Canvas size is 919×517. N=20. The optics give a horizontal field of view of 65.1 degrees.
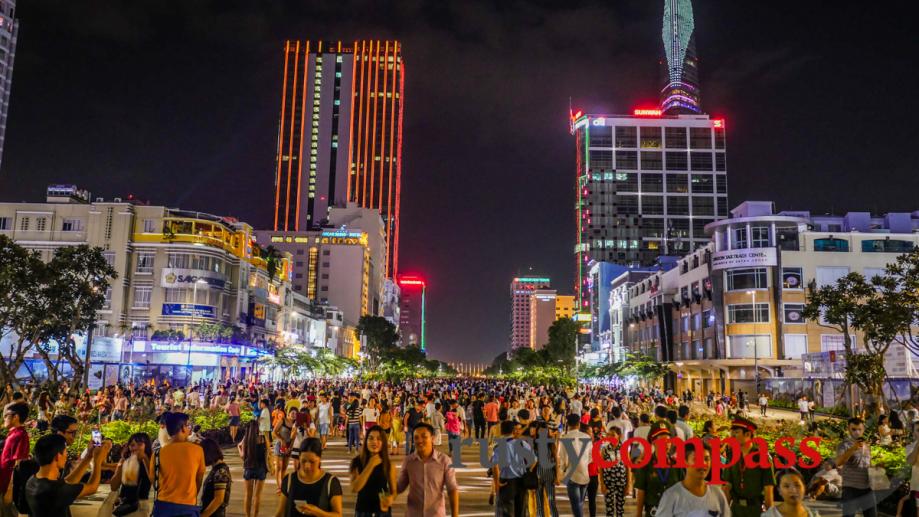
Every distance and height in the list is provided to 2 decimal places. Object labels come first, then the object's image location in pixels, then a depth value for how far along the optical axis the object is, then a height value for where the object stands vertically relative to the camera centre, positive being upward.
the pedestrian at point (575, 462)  9.54 -1.04
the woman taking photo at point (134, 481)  6.52 -0.94
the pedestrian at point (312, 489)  5.61 -0.86
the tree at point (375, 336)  112.88 +6.83
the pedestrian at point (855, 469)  8.60 -0.96
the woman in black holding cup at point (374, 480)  6.49 -0.89
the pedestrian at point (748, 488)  7.33 -1.02
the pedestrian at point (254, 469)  10.54 -1.31
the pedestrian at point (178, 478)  6.21 -0.87
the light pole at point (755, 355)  52.92 +2.44
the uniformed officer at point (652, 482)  8.20 -1.09
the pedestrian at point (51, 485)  5.51 -0.85
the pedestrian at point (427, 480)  6.46 -0.89
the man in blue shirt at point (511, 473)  8.44 -1.06
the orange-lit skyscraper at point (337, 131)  169.50 +61.68
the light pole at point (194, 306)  59.09 +5.90
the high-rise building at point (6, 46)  102.94 +47.15
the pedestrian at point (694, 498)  5.65 -0.88
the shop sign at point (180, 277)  60.78 +8.36
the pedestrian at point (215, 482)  6.92 -1.02
